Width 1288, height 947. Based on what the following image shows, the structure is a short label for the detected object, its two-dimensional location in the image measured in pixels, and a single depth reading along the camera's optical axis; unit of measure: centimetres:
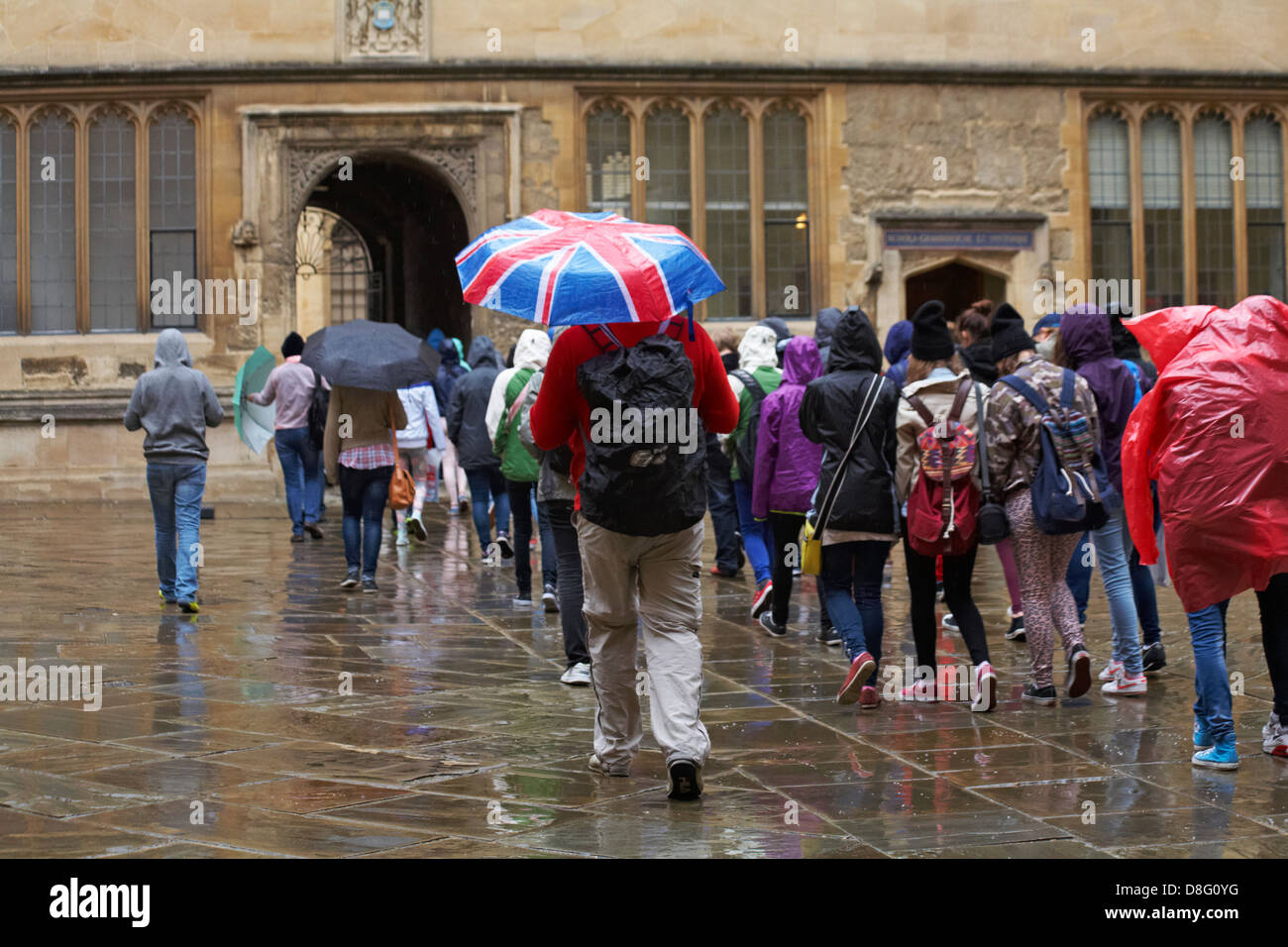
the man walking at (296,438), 1504
